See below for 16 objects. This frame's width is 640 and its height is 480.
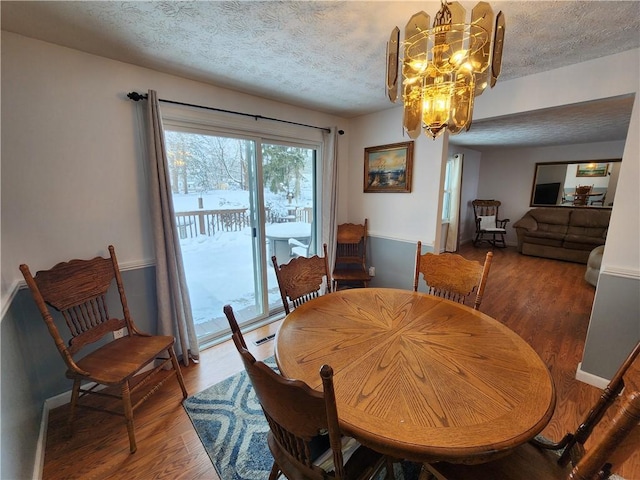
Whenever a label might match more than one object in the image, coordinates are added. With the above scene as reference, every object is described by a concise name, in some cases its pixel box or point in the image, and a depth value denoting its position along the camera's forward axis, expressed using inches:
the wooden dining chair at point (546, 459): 36.2
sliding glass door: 93.0
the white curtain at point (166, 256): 76.4
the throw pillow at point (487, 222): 243.8
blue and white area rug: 55.2
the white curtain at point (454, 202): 217.9
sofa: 196.2
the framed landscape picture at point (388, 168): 115.5
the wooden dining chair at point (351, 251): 127.9
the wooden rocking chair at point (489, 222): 243.9
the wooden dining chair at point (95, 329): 58.3
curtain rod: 73.9
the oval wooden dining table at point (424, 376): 30.4
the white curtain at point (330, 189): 124.6
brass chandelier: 43.3
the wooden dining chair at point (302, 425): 27.4
